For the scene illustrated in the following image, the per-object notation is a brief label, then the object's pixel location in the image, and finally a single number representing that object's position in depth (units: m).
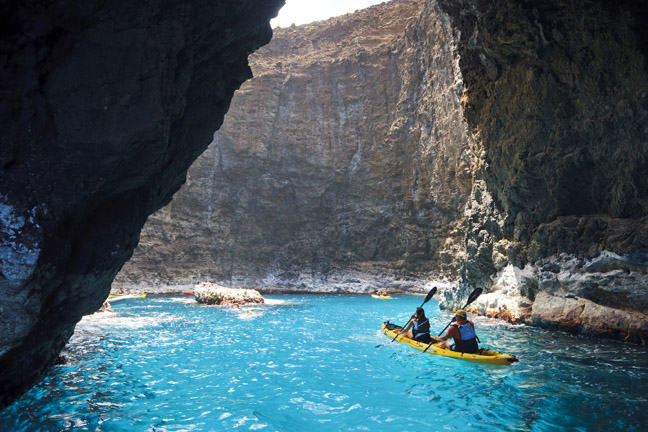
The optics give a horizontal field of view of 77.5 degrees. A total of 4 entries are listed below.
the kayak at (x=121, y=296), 32.67
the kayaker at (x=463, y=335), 11.21
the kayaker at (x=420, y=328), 13.18
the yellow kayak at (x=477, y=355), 10.44
